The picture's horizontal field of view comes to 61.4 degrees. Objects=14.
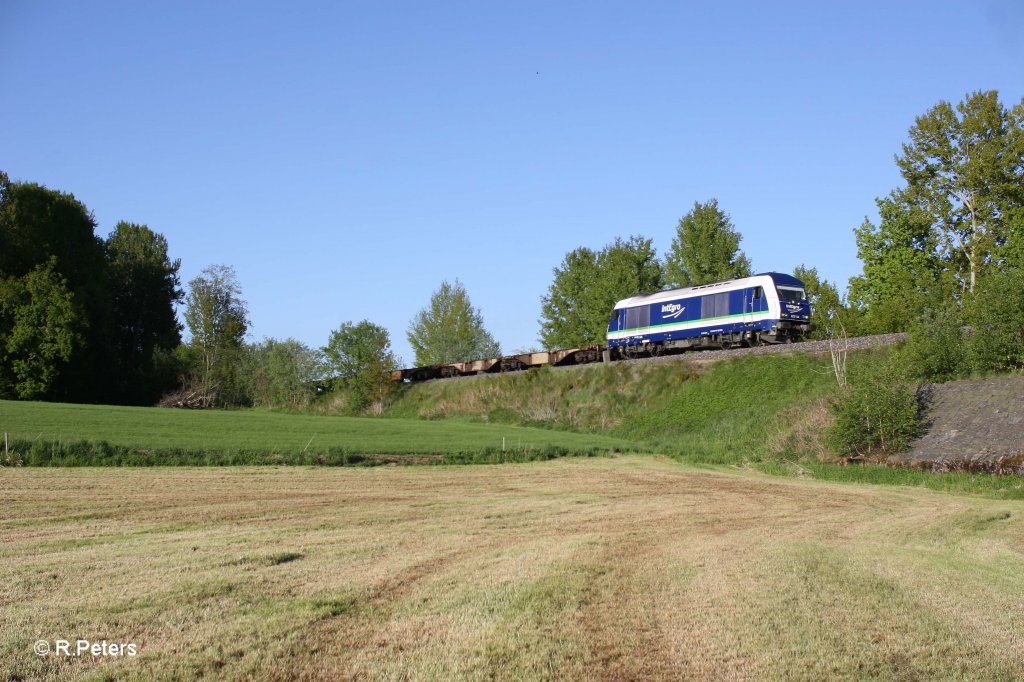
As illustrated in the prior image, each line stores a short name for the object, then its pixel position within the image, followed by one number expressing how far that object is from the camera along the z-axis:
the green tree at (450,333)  87.56
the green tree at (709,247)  63.50
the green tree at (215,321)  72.88
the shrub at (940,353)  32.04
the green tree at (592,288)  70.88
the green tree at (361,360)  61.72
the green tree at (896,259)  52.34
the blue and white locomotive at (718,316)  44.19
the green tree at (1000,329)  30.81
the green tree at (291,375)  65.50
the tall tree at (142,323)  66.62
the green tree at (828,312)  43.41
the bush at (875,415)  28.25
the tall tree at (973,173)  46.19
